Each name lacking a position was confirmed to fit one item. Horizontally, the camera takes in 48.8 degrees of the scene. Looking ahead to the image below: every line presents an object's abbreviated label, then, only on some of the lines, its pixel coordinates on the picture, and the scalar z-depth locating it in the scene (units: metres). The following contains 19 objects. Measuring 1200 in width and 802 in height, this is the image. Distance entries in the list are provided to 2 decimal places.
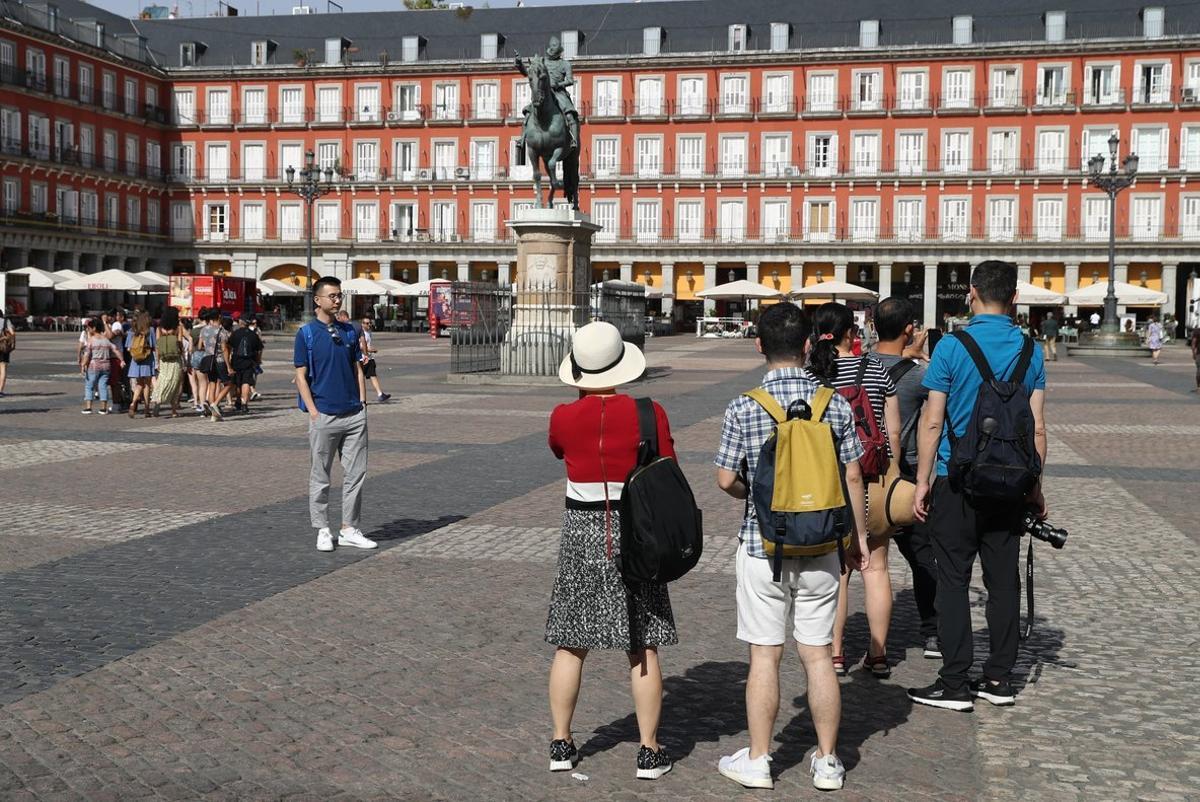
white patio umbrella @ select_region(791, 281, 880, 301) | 51.62
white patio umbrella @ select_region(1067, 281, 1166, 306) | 48.22
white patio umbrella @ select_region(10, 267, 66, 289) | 50.94
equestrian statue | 24.62
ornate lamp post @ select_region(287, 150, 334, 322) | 48.91
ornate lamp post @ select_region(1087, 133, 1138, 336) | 40.31
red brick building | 59.97
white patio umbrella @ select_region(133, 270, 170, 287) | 54.28
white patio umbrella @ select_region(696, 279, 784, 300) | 54.59
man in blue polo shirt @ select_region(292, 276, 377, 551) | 8.57
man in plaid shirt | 4.46
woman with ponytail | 5.71
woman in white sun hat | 4.57
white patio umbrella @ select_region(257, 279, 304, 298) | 56.59
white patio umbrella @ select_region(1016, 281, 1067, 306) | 47.12
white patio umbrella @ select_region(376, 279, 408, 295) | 58.56
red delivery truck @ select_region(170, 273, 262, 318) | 52.25
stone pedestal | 25.27
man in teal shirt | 5.27
